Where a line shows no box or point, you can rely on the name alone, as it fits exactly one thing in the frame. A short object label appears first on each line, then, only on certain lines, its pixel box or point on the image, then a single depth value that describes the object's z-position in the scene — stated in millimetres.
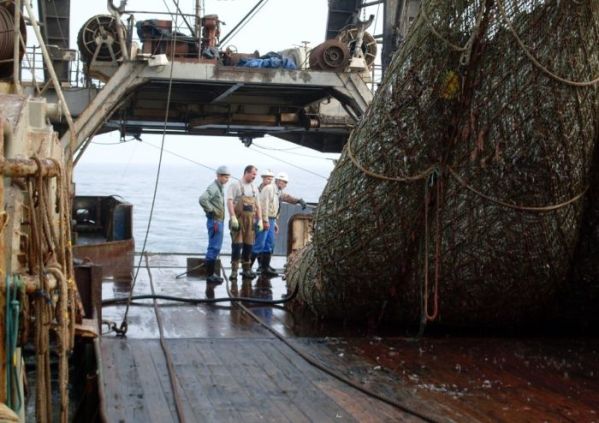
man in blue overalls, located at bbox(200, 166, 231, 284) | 12117
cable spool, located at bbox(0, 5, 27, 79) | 10035
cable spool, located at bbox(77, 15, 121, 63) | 17656
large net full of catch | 7254
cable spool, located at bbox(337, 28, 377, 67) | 20234
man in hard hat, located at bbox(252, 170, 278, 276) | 13328
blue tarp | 17562
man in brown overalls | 12344
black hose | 10559
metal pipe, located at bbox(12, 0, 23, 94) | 6543
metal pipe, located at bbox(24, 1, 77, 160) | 6352
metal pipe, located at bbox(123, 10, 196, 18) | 17625
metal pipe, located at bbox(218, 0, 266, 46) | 17750
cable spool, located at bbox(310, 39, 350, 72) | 17734
